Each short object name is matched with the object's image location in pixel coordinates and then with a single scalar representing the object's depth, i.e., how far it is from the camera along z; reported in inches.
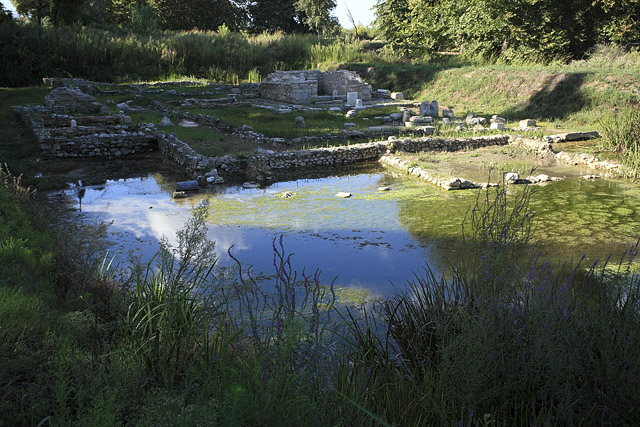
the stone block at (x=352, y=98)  845.8
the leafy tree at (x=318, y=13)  1679.4
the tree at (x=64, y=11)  1122.5
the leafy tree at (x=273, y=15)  1728.6
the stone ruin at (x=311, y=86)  871.1
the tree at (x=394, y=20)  1168.8
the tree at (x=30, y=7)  1528.1
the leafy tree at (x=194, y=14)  1595.7
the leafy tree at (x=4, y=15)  971.9
